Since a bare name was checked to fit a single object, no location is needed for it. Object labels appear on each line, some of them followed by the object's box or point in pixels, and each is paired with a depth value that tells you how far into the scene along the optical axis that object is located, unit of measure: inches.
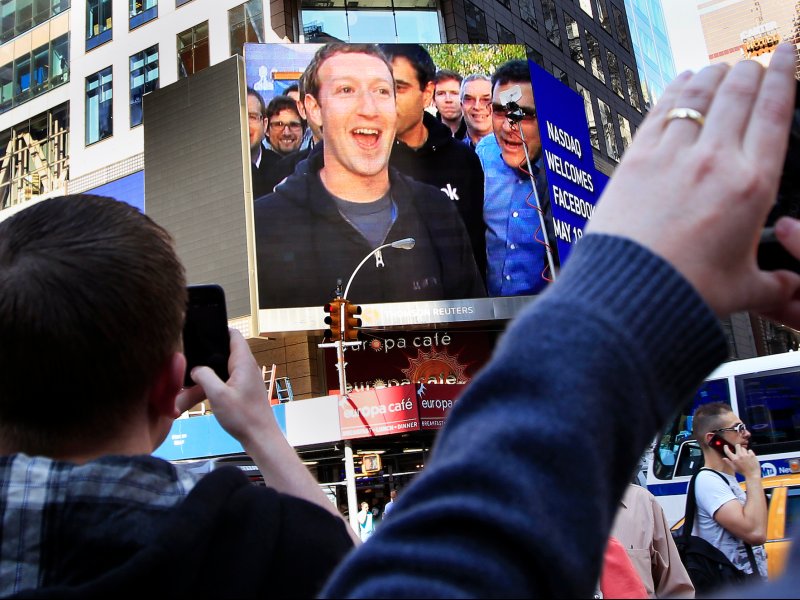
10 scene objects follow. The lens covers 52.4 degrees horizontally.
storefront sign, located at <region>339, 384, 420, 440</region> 917.2
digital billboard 1083.3
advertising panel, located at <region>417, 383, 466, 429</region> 926.4
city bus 514.0
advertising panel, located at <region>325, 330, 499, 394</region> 1134.4
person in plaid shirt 44.3
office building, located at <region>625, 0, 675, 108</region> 2017.7
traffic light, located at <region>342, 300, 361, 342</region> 683.4
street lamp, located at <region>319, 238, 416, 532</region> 836.0
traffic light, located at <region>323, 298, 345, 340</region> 687.1
